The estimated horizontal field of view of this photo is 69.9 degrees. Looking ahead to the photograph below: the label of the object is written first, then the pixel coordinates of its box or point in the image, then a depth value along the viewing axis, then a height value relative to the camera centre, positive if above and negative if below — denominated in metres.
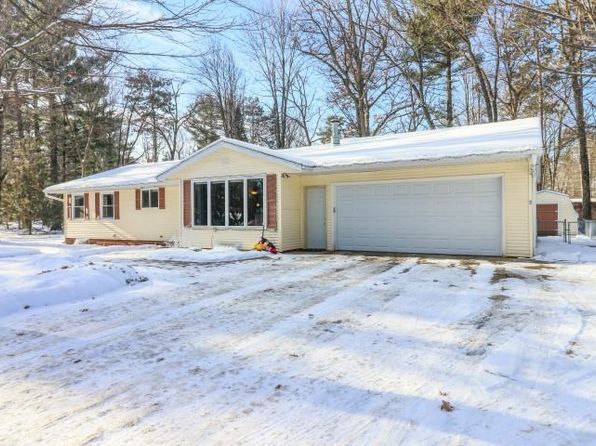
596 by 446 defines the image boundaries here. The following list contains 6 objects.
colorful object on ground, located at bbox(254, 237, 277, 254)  11.84 -0.86
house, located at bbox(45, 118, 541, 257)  10.45 +0.62
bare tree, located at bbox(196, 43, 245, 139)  28.06 +8.23
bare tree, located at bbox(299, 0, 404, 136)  22.67 +8.85
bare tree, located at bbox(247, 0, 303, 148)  24.64 +9.24
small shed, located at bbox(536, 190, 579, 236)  20.45 +0.07
